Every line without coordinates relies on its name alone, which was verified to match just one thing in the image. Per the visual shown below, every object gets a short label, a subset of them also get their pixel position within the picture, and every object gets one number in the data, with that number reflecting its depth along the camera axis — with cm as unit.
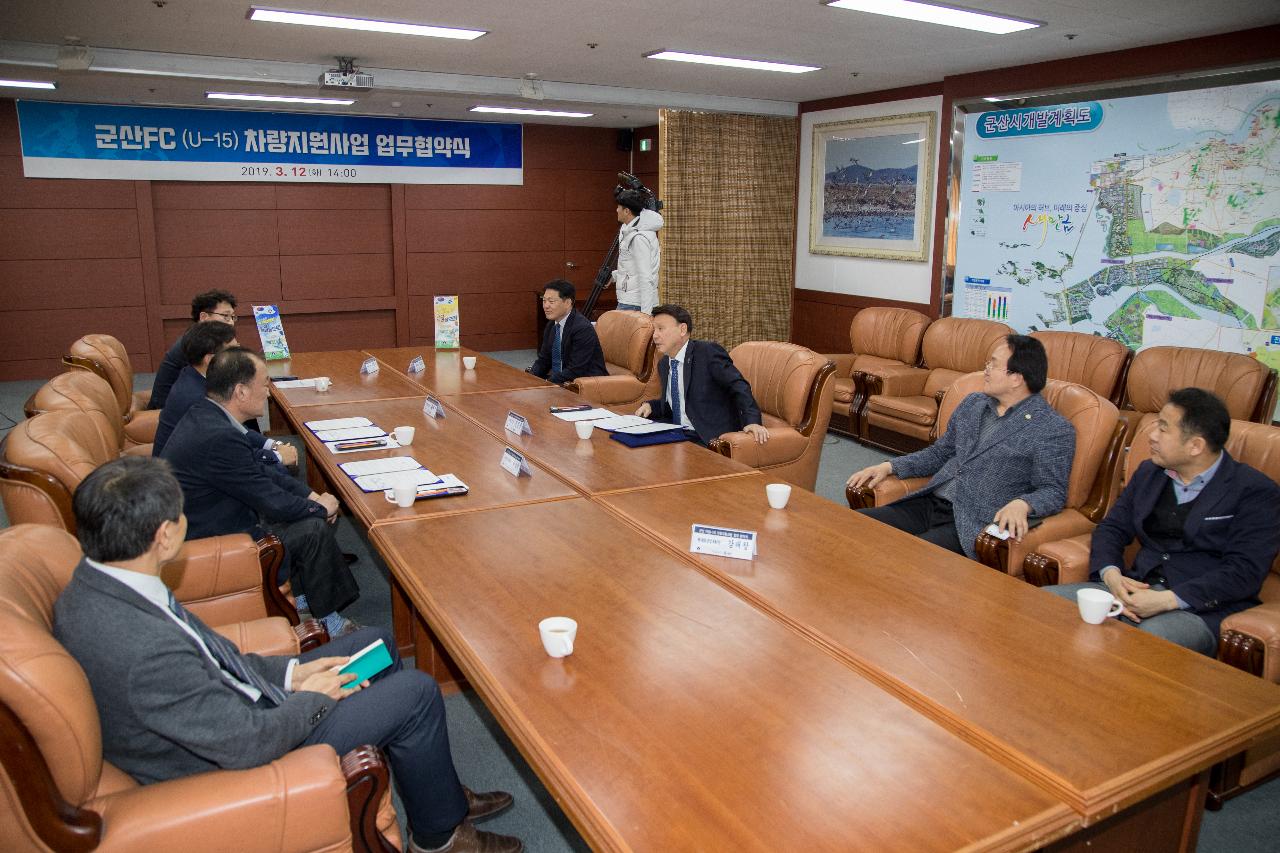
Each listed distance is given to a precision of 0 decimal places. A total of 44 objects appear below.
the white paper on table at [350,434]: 374
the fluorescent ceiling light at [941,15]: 451
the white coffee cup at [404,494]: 281
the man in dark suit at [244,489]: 306
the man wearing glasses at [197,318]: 475
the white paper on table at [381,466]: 324
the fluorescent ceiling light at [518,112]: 898
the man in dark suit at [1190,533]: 257
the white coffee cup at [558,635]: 184
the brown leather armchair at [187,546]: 258
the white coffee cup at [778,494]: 285
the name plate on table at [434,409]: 421
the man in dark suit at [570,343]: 576
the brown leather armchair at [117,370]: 469
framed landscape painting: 720
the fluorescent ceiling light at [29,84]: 698
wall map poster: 508
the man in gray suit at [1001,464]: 321
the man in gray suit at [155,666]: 164
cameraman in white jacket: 758
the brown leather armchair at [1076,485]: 311
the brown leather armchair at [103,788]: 145
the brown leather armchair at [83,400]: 342
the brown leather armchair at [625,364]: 569
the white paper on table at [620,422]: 395
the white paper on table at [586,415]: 417
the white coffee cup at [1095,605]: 205
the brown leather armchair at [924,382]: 602
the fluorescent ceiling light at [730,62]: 605
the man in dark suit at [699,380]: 435
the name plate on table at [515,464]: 321
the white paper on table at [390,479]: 304
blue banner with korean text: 864
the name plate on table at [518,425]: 386
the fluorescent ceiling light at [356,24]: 491
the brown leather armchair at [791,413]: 422
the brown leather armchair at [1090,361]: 533
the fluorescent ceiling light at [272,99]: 794
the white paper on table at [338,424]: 395
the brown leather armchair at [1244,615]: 232
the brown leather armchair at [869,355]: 652
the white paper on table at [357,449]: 354
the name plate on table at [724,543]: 244
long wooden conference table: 142
